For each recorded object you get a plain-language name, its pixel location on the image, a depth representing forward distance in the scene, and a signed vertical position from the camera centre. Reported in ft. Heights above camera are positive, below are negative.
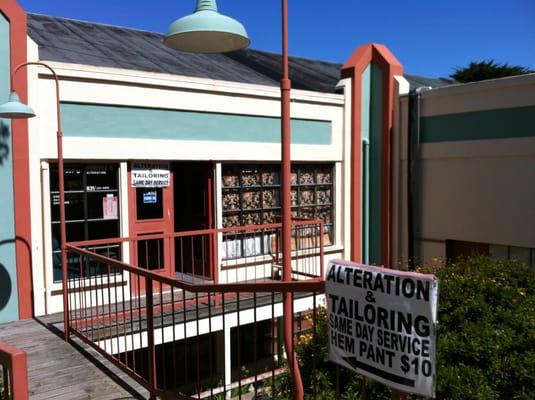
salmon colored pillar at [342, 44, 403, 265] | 38.19 +2.51
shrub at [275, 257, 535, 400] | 14.66 -5.32
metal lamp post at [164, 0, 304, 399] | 11.51 +3.25
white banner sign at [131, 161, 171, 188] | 28.02 +0.31
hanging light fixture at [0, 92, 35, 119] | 19.30 +2.69
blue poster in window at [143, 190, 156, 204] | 28.86 -0.97
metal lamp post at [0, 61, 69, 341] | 19.41 +2.51
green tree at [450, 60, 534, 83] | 99.45 +20.18
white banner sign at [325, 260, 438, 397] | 8.02 -2.43
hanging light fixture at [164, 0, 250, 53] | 11.53 +3.34
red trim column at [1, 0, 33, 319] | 23.62 +0.52
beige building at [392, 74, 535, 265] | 32.53 +0.31
